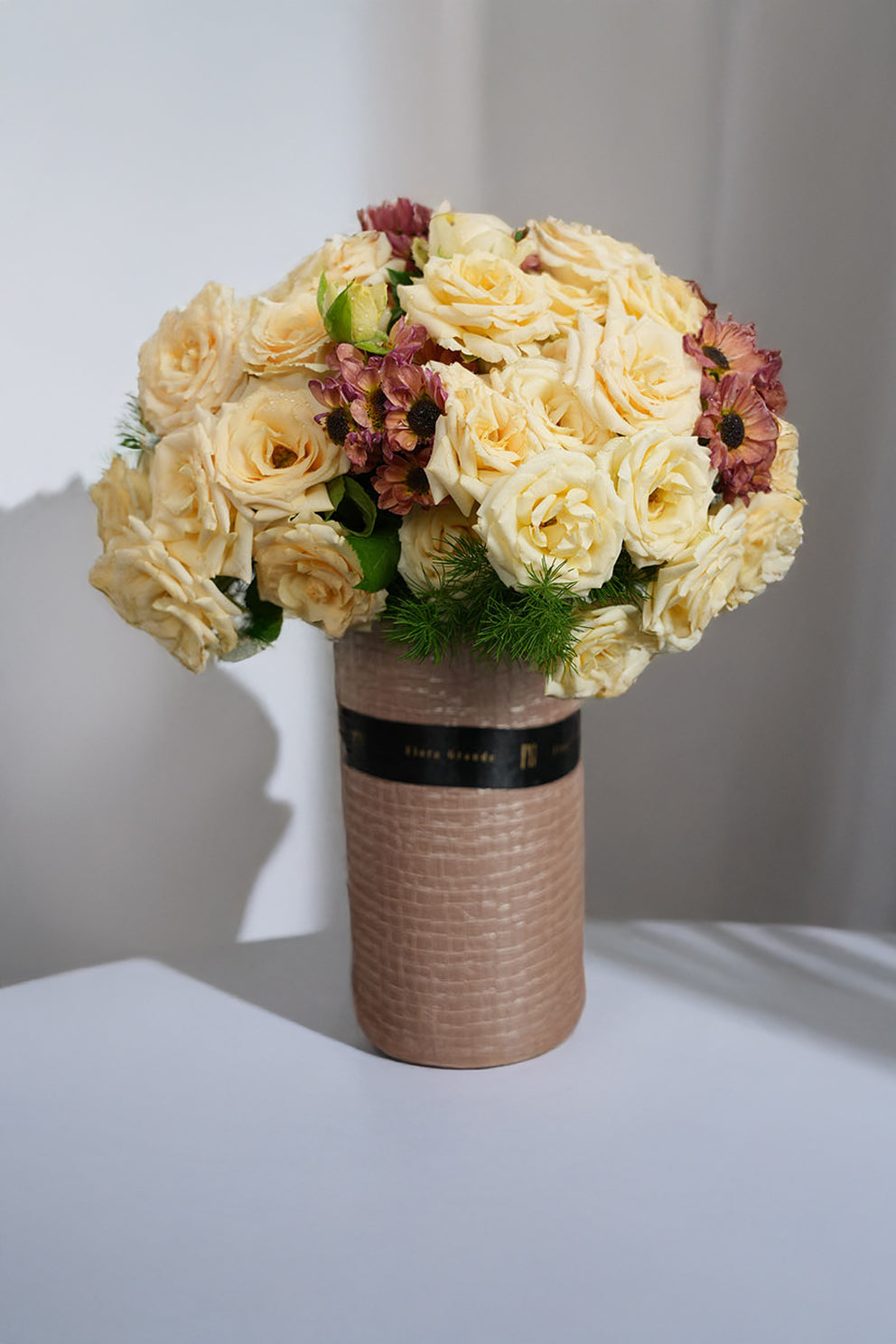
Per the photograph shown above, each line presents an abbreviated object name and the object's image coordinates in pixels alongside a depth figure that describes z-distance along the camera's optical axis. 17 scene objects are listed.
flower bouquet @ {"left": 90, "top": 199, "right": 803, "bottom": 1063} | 0.67
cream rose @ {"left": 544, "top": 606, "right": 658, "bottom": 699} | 0.72
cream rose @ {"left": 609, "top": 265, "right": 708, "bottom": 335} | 0.73
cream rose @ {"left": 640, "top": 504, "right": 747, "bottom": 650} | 0.69
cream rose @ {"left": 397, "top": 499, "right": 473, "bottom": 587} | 0.71
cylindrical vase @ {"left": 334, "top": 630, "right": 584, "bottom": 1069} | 0.80
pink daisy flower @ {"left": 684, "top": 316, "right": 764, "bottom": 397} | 0.75
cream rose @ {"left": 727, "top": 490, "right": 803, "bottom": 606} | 0.78
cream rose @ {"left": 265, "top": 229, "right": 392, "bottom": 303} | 0.76
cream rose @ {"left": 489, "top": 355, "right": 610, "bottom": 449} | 0.68
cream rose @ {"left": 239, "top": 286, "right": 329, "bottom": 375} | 0.72
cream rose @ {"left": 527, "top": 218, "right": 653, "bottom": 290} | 0.74
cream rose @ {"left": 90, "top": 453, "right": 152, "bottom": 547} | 0.77
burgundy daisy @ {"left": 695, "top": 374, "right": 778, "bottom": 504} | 0.73
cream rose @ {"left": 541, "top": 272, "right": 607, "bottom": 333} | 0.73
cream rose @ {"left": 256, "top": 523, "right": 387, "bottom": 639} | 0.71
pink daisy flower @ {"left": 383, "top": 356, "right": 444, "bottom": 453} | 0.68
